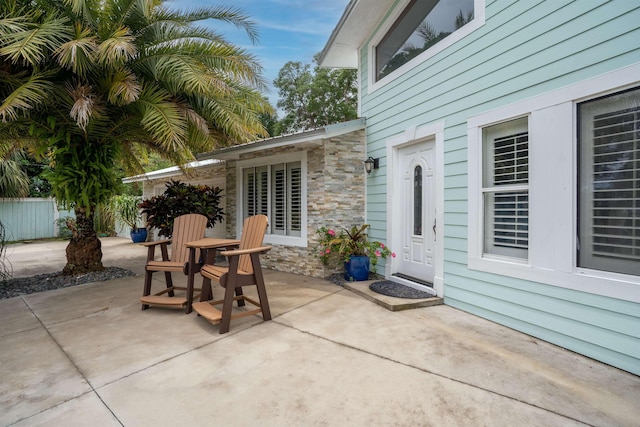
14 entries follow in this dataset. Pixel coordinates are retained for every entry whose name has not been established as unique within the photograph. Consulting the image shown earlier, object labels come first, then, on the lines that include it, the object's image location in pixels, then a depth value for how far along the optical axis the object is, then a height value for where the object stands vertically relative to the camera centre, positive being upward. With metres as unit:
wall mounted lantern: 5.63 +0.76
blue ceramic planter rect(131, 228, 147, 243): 11.61 -0.87
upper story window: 4.12 +2.54
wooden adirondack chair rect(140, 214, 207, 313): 3.94 -0.61
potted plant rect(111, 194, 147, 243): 12.34 +0.01
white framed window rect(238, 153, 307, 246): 6.30 +0.32
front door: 4.56 -0.04
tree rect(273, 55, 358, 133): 18.14 +6.52
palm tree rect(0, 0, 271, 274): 4.36 +1.88
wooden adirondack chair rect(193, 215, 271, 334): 3.31 -0.70
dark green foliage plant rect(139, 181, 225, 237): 7.27 +0.09
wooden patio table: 3.75 -0.54
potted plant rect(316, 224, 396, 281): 5.32 -0.67
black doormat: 4.30 -1.12
